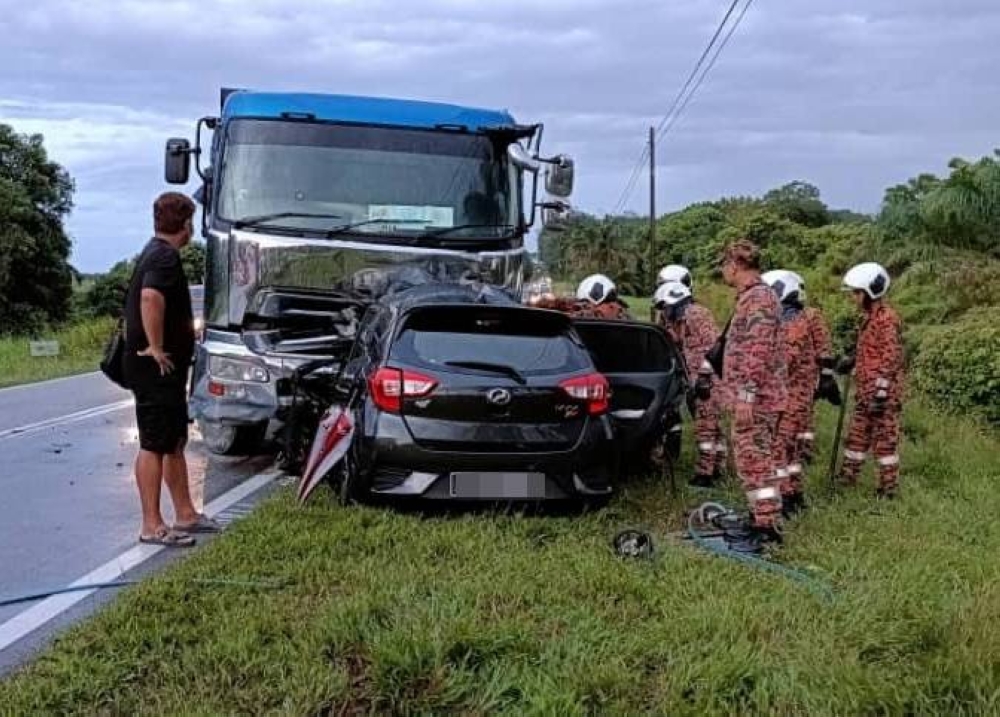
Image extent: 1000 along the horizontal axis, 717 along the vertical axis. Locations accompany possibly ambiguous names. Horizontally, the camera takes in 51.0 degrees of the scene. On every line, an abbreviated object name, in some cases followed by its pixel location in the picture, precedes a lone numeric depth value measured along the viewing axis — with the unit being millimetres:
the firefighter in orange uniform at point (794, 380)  7250
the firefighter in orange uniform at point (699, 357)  8139
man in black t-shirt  5984
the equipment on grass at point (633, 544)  5664
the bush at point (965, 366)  11891
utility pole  29812
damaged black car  6211
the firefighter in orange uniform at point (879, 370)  7434
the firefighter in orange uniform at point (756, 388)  6094
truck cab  8445
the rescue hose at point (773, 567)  5078
